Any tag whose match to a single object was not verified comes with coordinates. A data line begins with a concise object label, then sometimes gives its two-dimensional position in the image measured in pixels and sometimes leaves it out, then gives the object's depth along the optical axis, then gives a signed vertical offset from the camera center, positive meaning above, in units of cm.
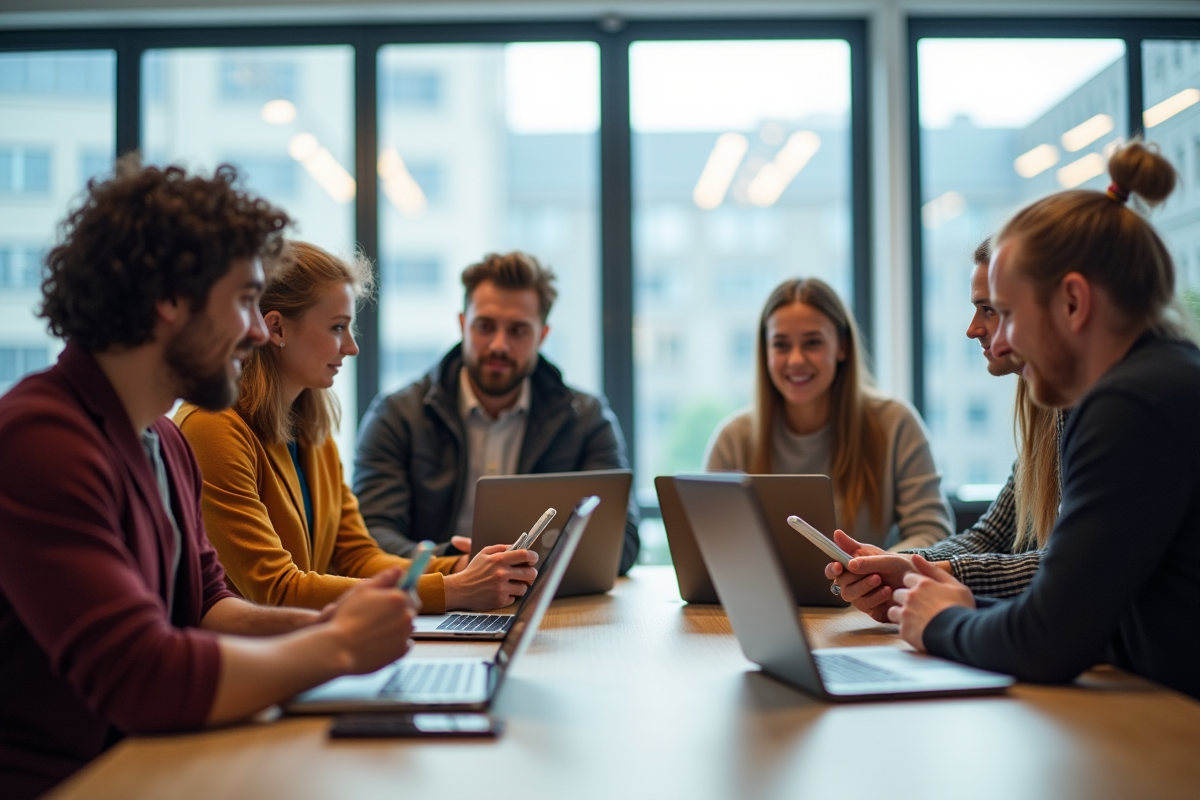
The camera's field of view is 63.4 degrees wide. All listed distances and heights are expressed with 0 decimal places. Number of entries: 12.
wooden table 89 -34
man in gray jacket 276 +0
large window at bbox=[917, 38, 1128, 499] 375 +101
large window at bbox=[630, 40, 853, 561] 377 +83
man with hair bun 117 -4
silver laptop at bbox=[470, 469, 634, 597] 188 -17
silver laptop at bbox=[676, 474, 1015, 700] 111 -26
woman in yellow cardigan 171 -10
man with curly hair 99 -9
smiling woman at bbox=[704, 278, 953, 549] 257 -3
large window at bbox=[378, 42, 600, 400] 376 +90
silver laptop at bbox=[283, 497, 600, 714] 110 -32
